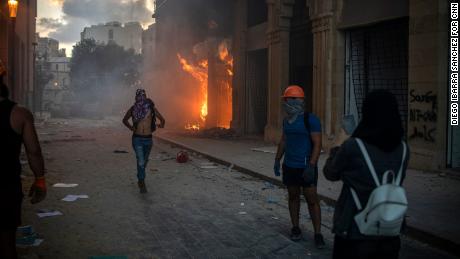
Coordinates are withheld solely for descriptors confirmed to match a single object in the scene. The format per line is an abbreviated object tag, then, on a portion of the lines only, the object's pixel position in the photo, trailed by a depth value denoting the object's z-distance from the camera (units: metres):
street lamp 21.19
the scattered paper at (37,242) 5.59
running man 9.02
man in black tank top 3.55
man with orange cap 5.65
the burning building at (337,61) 11.20
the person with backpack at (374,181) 3.04
